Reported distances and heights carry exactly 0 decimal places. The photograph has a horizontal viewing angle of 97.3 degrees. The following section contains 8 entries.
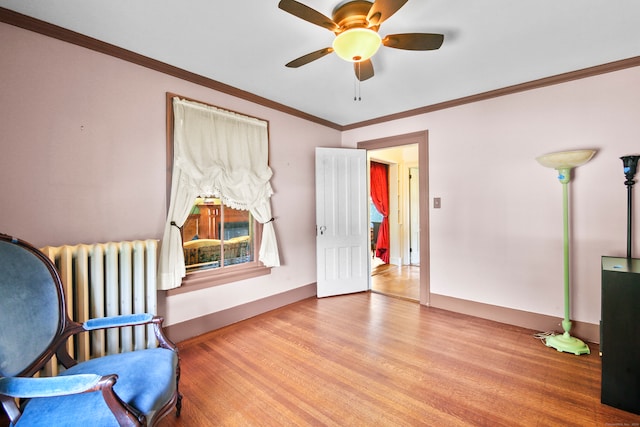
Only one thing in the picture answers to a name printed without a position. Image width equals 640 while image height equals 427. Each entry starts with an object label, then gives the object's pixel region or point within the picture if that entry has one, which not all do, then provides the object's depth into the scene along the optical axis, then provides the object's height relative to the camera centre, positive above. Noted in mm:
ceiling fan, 1672 +1131
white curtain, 2578 +462
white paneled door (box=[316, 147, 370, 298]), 4020 -112
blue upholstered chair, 1067 -643
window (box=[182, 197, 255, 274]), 2842 -229
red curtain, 6070 +275
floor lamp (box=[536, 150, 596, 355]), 2428 +16
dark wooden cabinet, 1742 -814
